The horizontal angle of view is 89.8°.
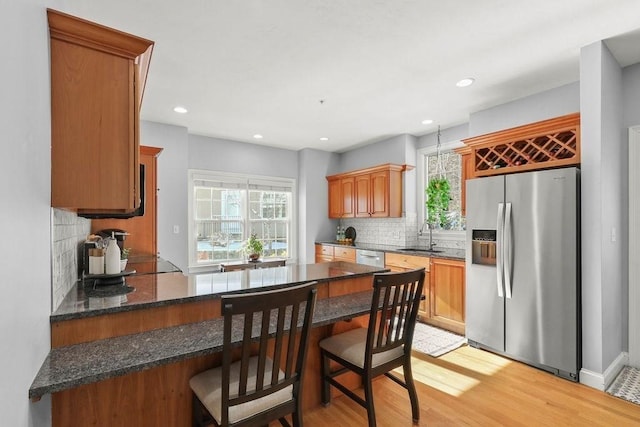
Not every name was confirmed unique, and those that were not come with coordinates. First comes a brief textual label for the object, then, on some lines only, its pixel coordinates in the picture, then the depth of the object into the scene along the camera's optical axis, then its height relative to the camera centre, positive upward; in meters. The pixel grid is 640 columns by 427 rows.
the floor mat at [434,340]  3.27 -1.40
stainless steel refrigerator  2.65 -0.51
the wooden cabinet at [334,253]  5.21 -0.69
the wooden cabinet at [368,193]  4.97 +0.35
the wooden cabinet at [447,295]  3.67 -0.97
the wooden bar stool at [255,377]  1.31 -0.78
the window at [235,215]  5.16 -0.02
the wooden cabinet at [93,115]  1.40 +0.46
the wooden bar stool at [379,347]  1.84 -0.85
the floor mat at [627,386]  2.40 -1.38
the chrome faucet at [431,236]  4.62 -0.34
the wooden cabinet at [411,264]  4.04 -0.67
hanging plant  4.32 +0.23
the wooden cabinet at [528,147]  2.85 +0.64
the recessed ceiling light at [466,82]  3.11 +1.29
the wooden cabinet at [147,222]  3.75 -0.09
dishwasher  4.64 -0.66
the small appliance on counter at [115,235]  3.19 -0.20
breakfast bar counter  1.28 -0.59
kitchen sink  4.40 -0.54
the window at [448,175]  4.58 +0.57
